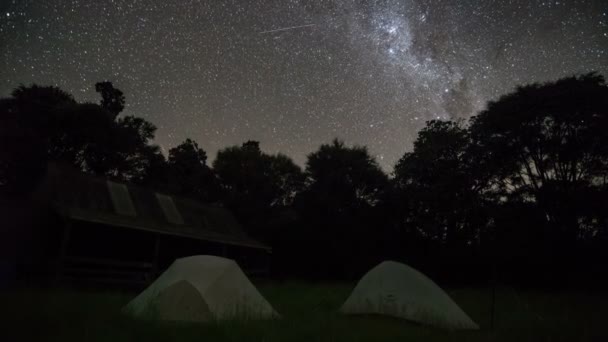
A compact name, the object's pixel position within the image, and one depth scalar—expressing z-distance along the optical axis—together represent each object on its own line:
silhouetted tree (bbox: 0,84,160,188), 24.14
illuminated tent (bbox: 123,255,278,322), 7.43
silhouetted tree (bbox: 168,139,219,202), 32.12
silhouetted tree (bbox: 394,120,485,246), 24.34
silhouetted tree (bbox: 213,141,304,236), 31.81
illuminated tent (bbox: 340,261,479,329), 8.22
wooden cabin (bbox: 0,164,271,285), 13.26
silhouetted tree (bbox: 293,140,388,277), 29.08
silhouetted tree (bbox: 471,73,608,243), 20.11
